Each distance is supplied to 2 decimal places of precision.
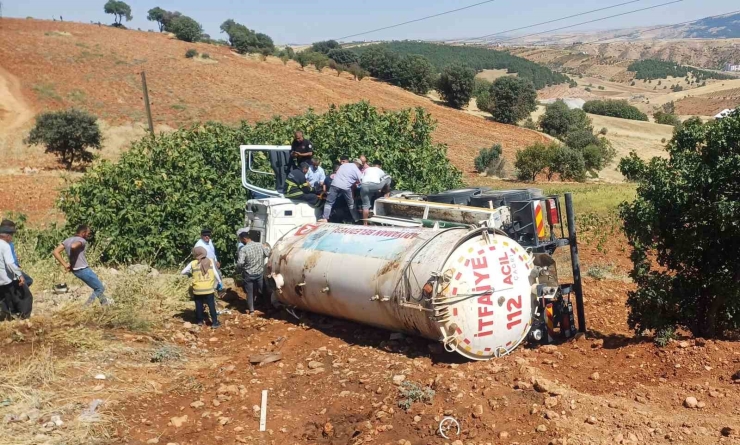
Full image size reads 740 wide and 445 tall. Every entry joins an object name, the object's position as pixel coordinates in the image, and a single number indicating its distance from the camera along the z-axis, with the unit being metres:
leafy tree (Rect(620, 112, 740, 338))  7.56
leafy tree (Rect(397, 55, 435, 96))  76.62
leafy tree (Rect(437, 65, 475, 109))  69.06
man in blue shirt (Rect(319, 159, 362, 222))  11.20
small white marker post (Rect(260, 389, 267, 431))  7.20
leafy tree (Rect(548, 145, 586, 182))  40.00
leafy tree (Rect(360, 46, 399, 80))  80.38
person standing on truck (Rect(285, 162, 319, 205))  11.75
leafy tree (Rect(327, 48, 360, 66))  96.81
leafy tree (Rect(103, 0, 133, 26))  103.44
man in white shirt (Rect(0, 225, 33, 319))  9.07
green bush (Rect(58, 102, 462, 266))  13.98
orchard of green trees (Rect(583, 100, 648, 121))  87.50
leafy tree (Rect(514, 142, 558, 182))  39.16
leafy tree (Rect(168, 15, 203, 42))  85.56
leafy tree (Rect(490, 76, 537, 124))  65.50
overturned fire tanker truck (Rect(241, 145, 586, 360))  8.02
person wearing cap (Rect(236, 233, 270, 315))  11.02
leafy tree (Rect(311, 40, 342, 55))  109.06
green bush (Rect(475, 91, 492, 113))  69.43
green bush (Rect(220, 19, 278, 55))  86.50
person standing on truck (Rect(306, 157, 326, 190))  11.95
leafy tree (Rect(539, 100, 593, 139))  63.53
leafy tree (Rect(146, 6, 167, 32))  108.25
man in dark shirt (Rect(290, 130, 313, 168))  11.98
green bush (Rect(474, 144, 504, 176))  41.74
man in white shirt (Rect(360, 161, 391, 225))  11.05
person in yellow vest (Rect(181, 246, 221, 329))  10.32
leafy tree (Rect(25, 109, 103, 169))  39.44
